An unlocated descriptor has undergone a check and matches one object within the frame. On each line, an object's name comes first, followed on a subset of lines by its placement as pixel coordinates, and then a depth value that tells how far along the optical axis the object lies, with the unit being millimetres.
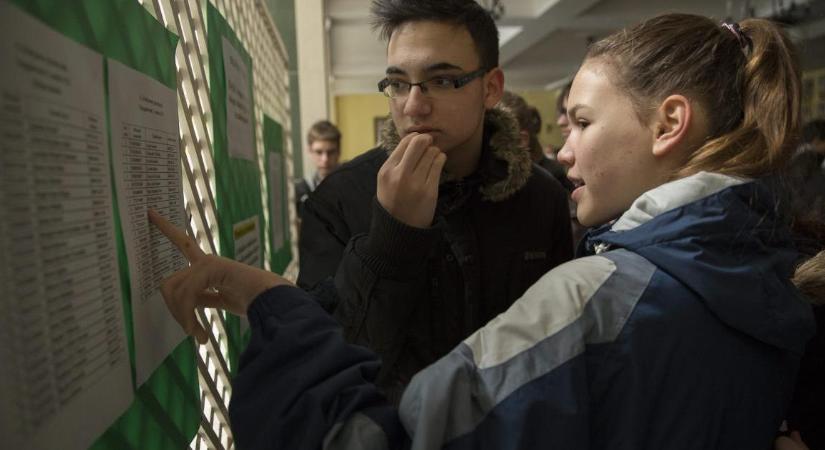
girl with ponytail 547
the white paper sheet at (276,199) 1632
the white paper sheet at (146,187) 595
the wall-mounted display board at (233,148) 1005
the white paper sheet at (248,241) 1116
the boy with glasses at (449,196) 1076
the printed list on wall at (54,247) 405
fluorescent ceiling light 6988
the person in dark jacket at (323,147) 3387
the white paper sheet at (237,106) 1080
